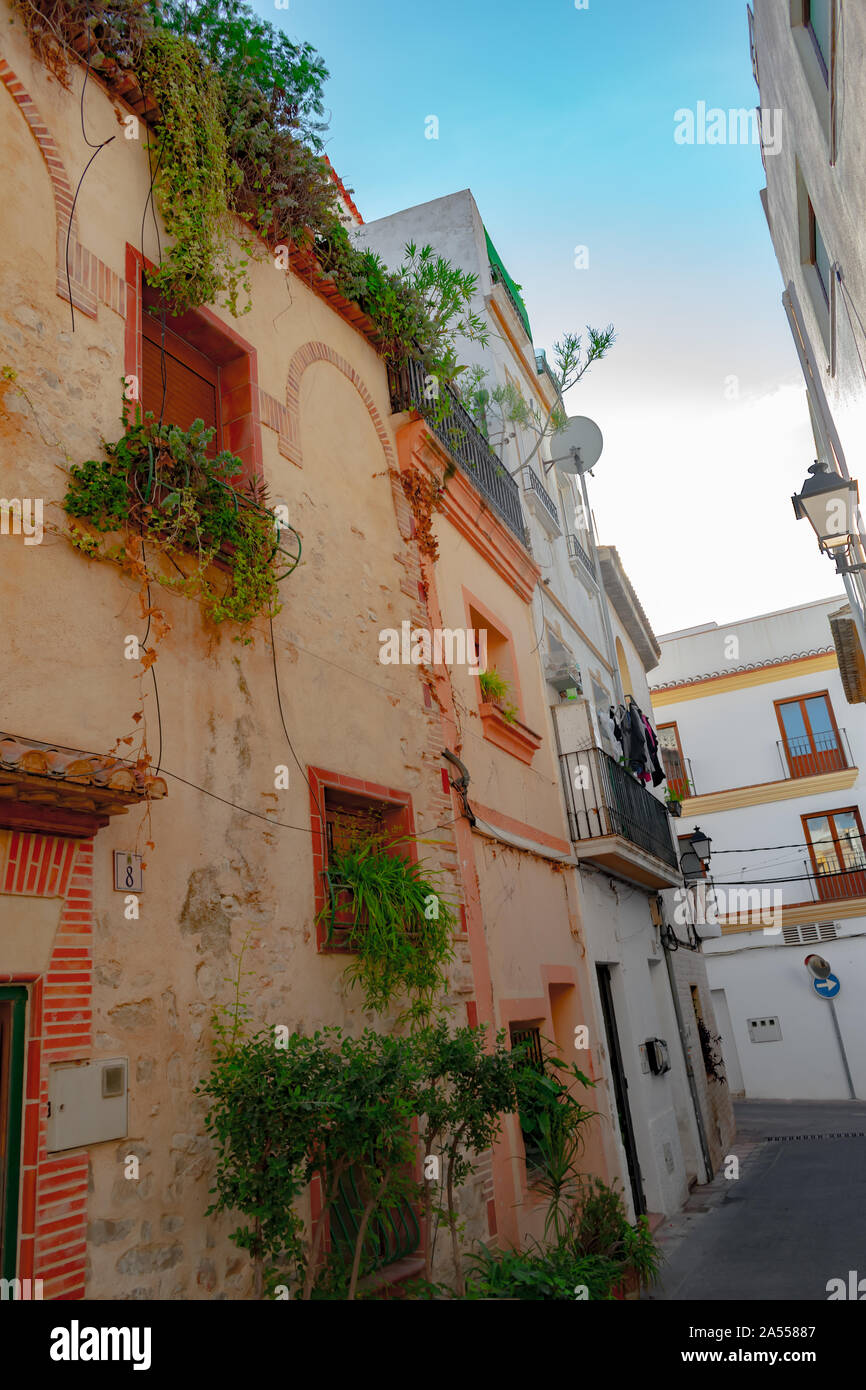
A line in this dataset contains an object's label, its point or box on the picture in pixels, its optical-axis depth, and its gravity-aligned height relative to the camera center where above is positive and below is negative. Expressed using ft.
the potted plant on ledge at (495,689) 29.81 +10.20
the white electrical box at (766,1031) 75.56 -2.31
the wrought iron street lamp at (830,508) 23.65 +11.46
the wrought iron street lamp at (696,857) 52.85 +7.96
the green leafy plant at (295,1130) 12.59 -0.99
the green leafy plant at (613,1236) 23.71 -5.31
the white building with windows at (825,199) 16.99 +18.63
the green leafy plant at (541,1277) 14.97 -3.92
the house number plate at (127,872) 13.58 +2.75
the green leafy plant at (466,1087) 15.99 -0.88
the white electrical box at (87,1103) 11.76 -0.30
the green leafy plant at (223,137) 17.57 +18.58
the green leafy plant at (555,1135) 20.89 -2.79
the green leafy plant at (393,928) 18.81 +2.22
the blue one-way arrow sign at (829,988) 73.97 +0.36
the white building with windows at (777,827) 74.69 +13.70
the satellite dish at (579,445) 48.73 +28.13
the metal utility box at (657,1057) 37.24 -1.65
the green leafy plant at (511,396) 32.58 +23.14
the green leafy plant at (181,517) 14.70 +8.67
